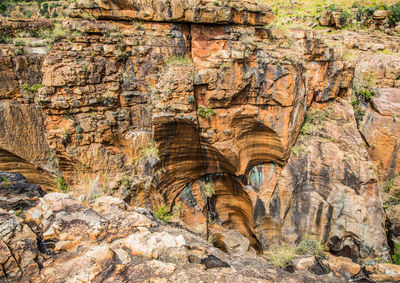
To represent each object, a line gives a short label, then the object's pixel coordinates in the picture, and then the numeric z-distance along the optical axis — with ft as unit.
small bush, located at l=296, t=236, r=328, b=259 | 24.84
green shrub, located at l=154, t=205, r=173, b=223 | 25.42
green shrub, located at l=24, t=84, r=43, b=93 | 26.62
